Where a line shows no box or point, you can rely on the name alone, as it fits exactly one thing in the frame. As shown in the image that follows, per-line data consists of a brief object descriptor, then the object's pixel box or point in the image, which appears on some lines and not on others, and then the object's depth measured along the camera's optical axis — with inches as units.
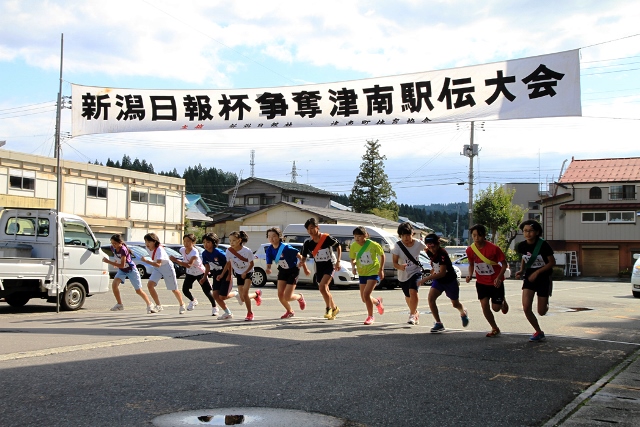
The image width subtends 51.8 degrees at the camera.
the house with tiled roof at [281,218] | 1829.1
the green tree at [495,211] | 2180.1
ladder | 1971.0
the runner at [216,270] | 467.2
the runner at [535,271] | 354.9
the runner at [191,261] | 507.3
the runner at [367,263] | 439.2
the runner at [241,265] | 458.4
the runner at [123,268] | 517.0
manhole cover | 184.4
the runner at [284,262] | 460.8
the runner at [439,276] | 394.3
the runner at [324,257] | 456.1
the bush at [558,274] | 1818.4
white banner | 470.3
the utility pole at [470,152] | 1870.1
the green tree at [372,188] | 2982.3
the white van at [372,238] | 984.9
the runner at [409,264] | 422.9
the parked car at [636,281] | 840.3
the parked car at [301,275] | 908.0
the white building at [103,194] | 1546.5
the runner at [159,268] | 516.1
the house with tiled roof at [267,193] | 2452.0
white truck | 521.0
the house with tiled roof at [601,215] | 1926.8
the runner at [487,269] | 371.2
